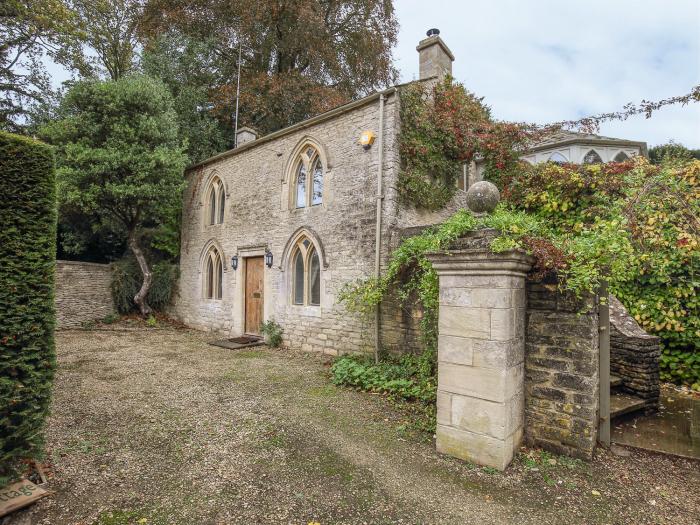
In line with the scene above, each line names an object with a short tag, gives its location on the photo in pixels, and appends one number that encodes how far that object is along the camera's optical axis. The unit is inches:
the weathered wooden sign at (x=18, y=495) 102.7
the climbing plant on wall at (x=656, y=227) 203.9
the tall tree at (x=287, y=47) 540.7
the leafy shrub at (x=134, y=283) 483.5
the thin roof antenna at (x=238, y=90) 481.7
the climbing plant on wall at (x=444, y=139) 299.7
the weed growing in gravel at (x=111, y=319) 462.9
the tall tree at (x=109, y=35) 542.0
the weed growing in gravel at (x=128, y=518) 103.8
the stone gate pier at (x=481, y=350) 132.7
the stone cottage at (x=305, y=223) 289.0
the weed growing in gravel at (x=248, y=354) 316.5
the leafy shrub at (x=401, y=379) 190.7
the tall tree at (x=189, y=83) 526.3
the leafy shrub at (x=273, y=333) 358.3
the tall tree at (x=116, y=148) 408.2
